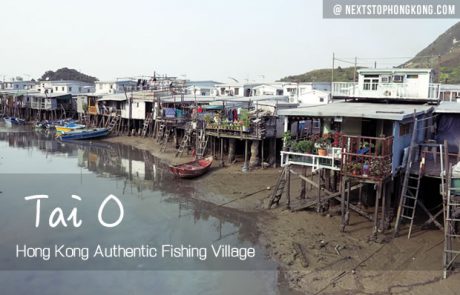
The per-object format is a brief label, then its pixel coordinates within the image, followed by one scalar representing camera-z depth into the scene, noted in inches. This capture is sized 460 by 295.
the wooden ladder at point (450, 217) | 516.7
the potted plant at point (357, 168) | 626.2
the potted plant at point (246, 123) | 1082.1
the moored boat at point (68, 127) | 1867.6
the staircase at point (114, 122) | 1901.8
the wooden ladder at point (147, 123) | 1713.8
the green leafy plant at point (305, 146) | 706.8
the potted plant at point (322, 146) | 690.2
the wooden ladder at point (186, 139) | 1295.3
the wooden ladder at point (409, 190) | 627.8
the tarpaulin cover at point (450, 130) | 811.4
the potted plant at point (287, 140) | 734.8
